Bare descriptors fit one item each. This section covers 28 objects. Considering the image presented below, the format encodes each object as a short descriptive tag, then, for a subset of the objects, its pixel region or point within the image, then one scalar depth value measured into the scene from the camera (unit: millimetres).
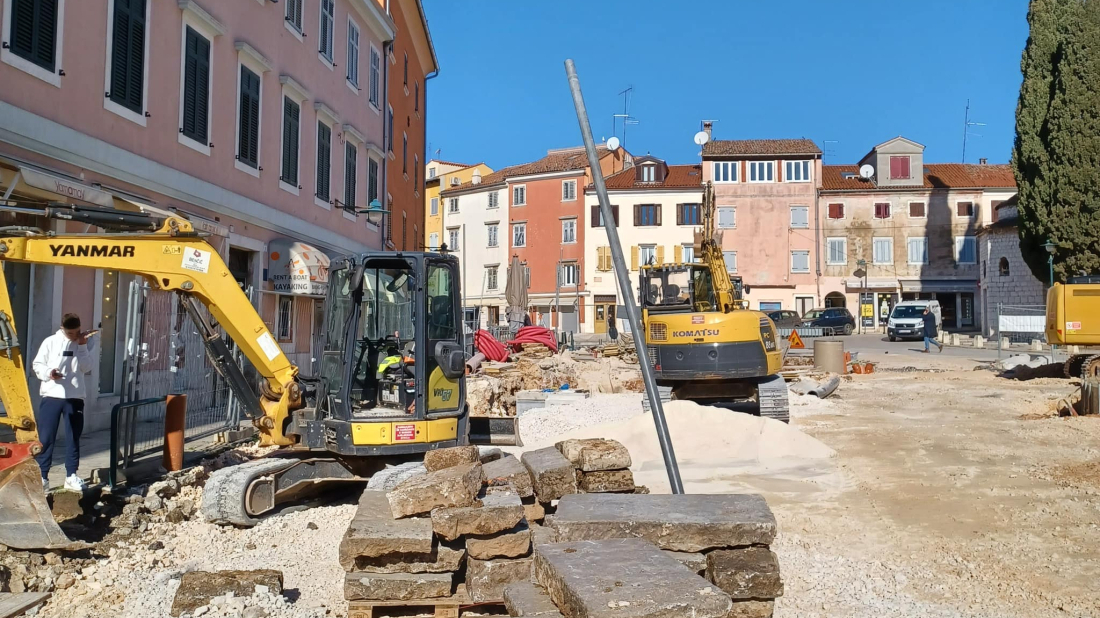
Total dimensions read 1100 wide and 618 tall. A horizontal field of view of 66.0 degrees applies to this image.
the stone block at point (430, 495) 4910
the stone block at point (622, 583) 3217
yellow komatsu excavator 12328
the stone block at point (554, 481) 5703
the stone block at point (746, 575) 4301
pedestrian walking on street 29328
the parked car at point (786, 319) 40406
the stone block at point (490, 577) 4715
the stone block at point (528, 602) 3781
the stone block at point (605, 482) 5941
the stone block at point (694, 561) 4429
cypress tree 29625
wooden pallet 4652
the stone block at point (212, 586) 4844
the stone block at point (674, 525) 4414
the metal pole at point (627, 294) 5203
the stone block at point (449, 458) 5789
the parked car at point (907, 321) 35781
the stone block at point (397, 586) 4660
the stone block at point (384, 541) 4648
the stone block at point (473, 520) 4719
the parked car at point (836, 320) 41500
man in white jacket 7266
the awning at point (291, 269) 15664
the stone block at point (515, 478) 5539
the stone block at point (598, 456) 5957
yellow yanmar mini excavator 6855
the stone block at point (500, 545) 4742
